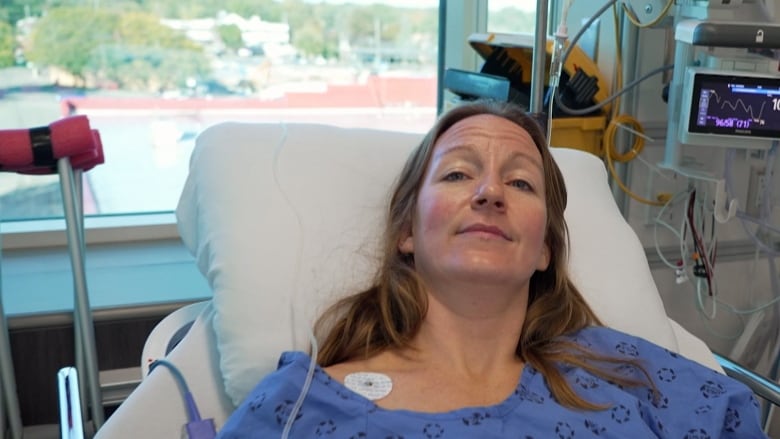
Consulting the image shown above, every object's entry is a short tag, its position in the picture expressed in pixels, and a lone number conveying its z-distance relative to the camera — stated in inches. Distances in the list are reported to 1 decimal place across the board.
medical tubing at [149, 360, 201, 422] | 51.8
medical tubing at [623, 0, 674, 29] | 73.8
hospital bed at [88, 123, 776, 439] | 53.8
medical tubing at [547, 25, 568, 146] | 68.2
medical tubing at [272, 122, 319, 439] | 46.0
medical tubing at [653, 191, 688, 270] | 87.2
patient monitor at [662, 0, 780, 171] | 70.1
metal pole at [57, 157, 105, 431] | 57.8
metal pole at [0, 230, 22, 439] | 62.1
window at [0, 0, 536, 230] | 90.8
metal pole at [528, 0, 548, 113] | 68.6
